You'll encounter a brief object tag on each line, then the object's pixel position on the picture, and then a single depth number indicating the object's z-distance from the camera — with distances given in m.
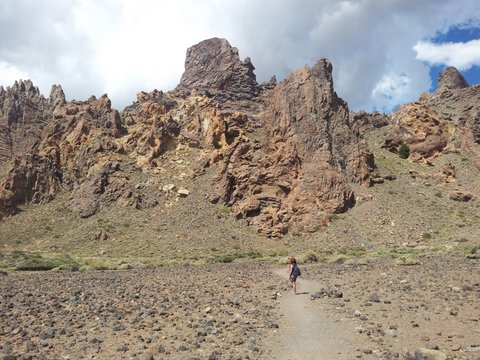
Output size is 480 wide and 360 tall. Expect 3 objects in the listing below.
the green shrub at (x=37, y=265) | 35.31
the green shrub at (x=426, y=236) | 45.12
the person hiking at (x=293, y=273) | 20.41
